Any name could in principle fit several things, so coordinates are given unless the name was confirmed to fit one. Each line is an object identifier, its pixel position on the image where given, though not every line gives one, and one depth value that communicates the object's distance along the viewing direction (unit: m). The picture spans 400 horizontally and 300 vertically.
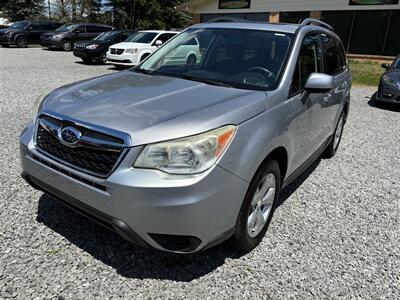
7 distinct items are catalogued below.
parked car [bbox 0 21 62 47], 21.97
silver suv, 2.17
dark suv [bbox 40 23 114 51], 20.66
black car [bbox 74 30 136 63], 15.70
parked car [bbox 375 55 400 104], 8.94
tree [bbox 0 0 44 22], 38.56
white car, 13.94
